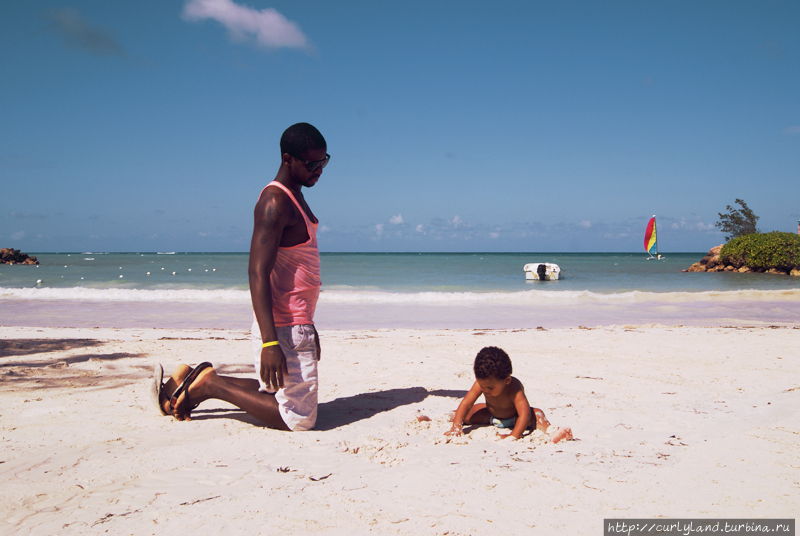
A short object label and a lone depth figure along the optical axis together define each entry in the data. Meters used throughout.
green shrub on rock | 25.23
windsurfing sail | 33.38
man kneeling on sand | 2.78
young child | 2.96
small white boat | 24.08
